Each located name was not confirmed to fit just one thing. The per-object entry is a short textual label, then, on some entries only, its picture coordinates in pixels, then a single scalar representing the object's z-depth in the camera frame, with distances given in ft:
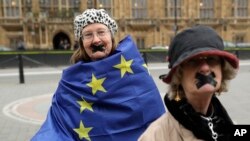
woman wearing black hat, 5.11
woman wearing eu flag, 9.08
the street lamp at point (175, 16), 129.51
